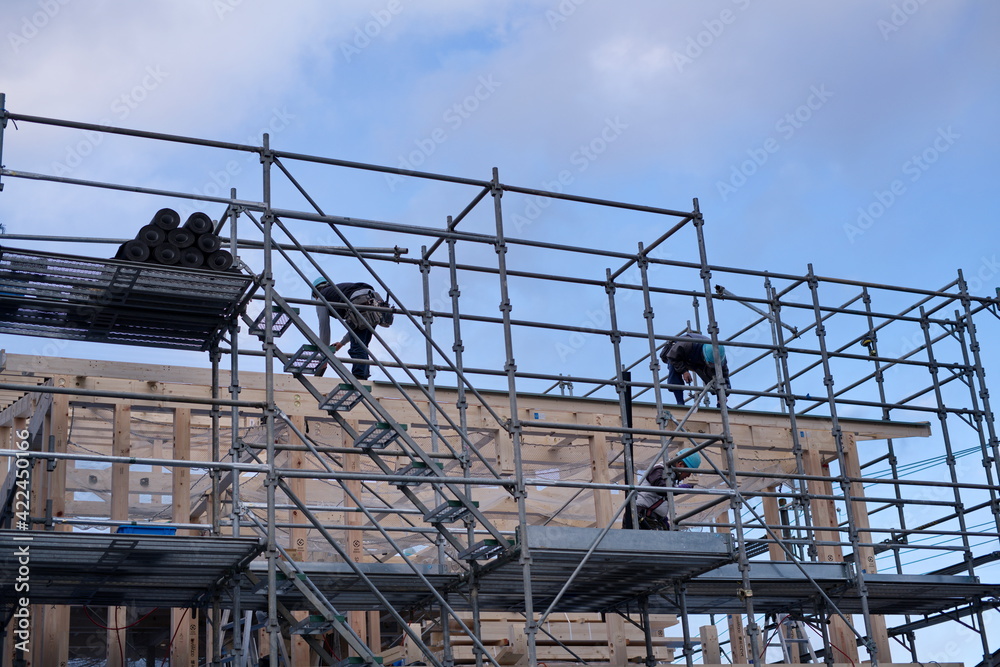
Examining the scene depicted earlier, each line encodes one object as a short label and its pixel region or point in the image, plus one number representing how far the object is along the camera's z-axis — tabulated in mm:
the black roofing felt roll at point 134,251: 12461
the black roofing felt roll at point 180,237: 12680
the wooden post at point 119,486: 14250
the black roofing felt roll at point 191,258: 12664
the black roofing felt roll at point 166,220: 12633
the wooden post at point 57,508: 13883
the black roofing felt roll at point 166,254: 12562
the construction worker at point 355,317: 14883
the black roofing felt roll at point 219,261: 12805
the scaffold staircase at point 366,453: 11812
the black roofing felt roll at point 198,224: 12805
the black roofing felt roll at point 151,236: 12550
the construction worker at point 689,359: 17562
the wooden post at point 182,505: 14609
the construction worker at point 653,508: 15492
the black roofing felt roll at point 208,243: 12797
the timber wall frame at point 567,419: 12703
